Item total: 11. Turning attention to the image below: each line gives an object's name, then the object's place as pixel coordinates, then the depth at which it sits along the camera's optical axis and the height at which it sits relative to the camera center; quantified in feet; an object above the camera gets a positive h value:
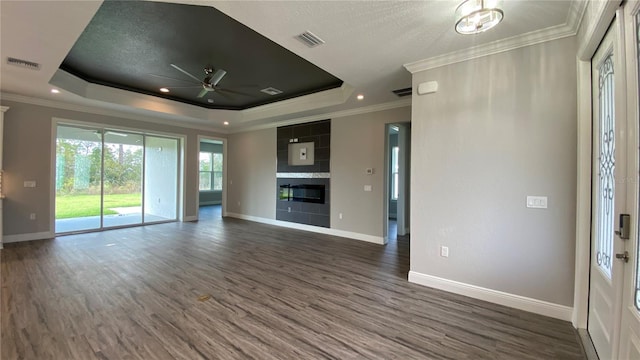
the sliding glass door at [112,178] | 18.72 -0.10
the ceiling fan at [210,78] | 13.61 +5.44
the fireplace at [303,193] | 21.07 -1.20
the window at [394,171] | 26.35 +0.87
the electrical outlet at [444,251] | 10.21 -2.82
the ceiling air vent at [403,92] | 14.38 +4.99
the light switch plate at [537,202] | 8.47 -0.70
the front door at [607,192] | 5.25 -0.26
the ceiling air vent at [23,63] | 11.05 +4.97
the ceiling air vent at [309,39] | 8.61 +4.82
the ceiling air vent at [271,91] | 17.83 +6.17
